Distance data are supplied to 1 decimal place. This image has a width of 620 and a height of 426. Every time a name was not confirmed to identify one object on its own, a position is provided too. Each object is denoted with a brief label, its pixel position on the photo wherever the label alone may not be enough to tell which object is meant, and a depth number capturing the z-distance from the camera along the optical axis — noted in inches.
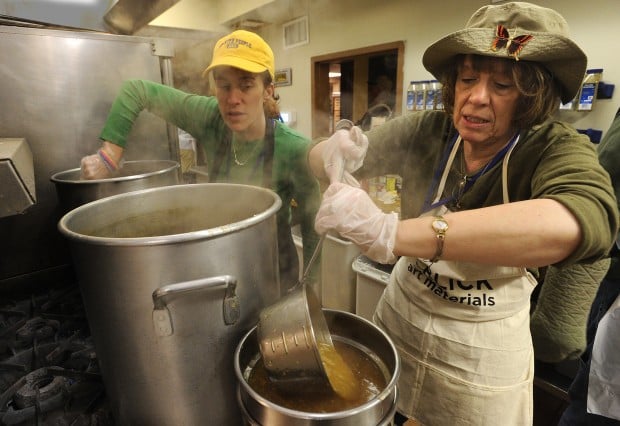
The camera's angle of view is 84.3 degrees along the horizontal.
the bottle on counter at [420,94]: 117.9
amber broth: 28.7
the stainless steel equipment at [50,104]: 61.6
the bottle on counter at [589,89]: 84.7
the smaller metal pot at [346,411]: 22.3
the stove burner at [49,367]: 38.2
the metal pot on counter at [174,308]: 25.1
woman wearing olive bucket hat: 27.3
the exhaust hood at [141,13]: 74.1
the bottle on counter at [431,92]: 114.4
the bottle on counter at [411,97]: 121.4
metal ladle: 26.6
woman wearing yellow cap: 56.1
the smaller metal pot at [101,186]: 45.7
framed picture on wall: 184.5
